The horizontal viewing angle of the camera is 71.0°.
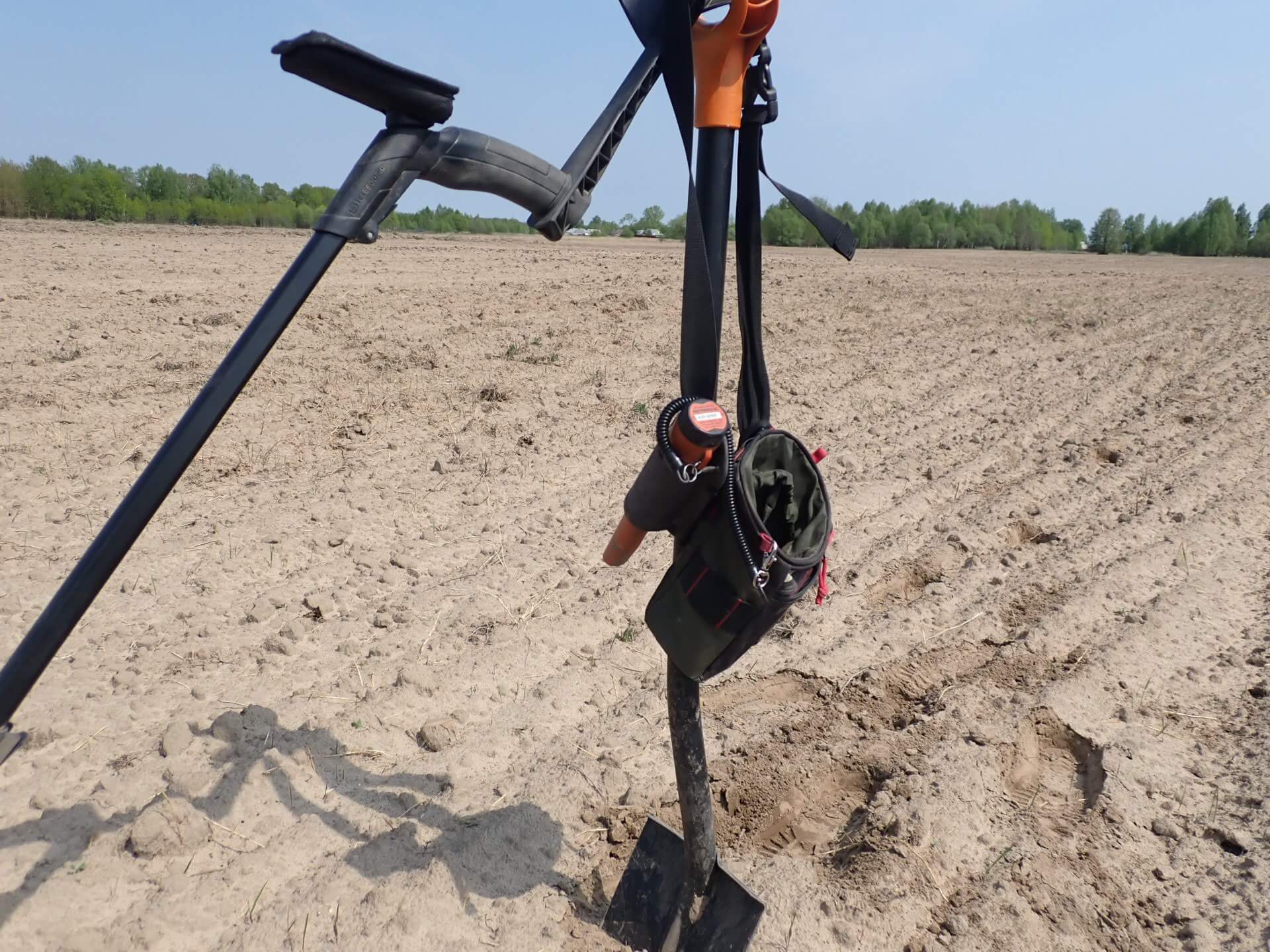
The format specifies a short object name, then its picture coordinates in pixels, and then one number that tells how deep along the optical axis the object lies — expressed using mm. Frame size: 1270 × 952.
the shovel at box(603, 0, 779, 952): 1545
